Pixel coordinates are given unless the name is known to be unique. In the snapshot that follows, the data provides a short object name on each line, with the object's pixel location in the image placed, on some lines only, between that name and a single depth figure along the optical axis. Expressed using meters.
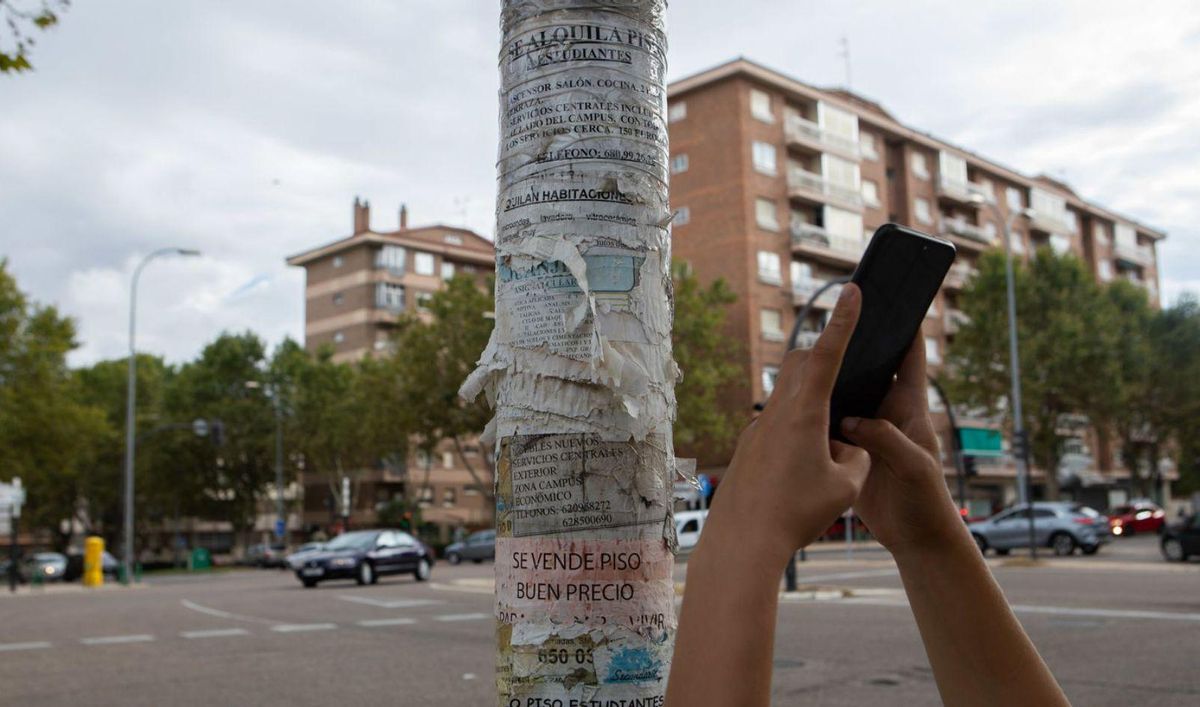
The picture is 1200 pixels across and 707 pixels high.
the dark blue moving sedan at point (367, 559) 24.42
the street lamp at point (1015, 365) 30.52
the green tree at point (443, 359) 45.81
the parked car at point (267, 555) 52.41
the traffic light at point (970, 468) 26.61
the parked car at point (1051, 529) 28.48
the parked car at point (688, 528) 27.94
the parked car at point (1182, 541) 23.83
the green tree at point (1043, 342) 47.06
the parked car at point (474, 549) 43.75
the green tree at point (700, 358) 43.75
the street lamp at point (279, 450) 55.31
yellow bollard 33.44
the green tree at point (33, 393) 35.75
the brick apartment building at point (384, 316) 68.31
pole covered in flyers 1.74
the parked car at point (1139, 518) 44.44
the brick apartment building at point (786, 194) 49.59
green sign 45.66
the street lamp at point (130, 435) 34.03
